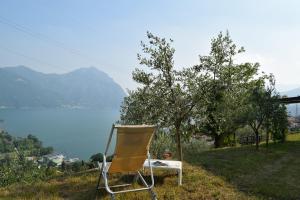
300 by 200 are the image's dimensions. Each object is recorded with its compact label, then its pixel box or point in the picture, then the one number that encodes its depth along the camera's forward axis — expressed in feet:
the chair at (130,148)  11.00
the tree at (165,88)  18.26
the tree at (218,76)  18.49
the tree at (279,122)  38.05
